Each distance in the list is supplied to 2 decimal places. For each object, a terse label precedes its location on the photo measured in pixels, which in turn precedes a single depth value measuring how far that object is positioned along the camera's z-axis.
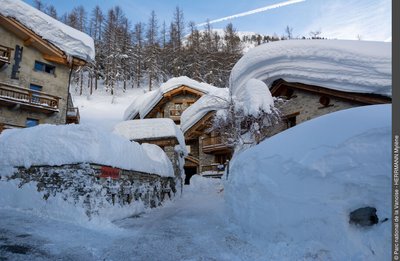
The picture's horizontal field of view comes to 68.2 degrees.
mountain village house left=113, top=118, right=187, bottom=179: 14.21
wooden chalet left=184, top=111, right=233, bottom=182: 24.33
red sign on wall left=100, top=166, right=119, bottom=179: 7.78
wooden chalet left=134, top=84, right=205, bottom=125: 30.28
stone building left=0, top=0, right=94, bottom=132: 17.58
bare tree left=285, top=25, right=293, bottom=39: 56.81
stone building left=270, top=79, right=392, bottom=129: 11.22
